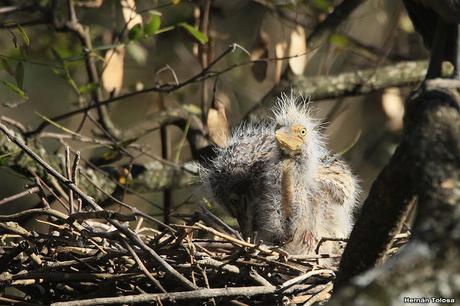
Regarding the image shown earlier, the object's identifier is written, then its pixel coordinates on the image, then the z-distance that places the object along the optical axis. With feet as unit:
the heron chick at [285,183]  24.91
